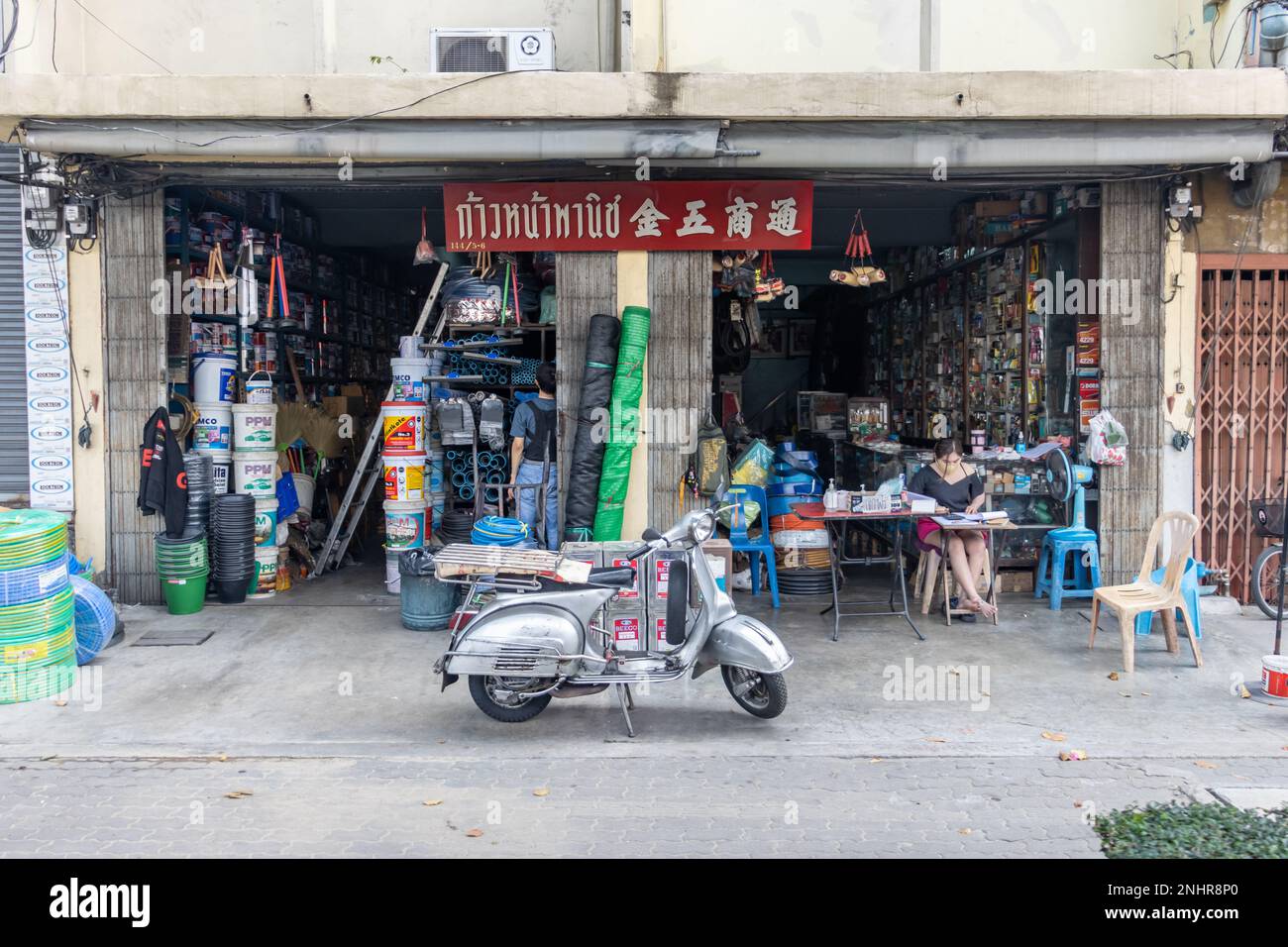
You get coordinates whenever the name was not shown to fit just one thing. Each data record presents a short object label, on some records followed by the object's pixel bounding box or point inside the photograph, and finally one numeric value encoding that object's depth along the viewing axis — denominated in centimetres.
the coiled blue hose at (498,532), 751
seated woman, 798
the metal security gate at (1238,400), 838
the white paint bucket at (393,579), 904
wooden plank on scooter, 557
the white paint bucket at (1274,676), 578
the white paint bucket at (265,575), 901
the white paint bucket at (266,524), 891
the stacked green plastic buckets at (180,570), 811
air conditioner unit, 835
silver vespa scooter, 538
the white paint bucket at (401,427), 881
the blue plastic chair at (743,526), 862
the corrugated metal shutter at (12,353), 832
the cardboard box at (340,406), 1141
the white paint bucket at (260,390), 892
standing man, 858
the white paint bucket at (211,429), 873
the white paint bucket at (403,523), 883
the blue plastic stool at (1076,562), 831
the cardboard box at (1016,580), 909
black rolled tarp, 832
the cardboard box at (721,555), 805
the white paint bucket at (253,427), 880
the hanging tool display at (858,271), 945
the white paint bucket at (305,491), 1006
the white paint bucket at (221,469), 878
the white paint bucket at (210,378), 877
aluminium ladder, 960
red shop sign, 834
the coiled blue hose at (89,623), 690
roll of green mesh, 834
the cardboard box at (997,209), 955
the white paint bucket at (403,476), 879
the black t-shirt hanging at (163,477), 804
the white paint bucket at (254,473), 885
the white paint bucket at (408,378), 906
